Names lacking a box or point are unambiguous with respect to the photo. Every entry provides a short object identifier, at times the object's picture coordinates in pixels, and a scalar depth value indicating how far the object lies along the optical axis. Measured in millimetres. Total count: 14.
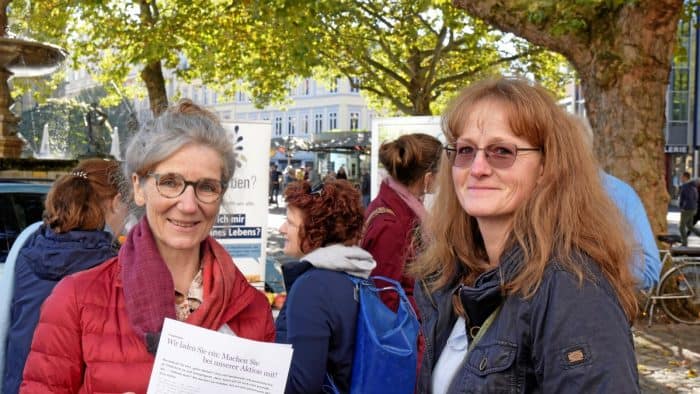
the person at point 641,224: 3563
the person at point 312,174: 35244
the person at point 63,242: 2961
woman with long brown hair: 1613
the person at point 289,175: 31000
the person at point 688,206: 17938
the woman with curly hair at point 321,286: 2996
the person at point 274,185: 33084
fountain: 9961
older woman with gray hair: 2098
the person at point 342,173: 28080
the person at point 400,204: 4223
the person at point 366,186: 26480
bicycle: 9141
